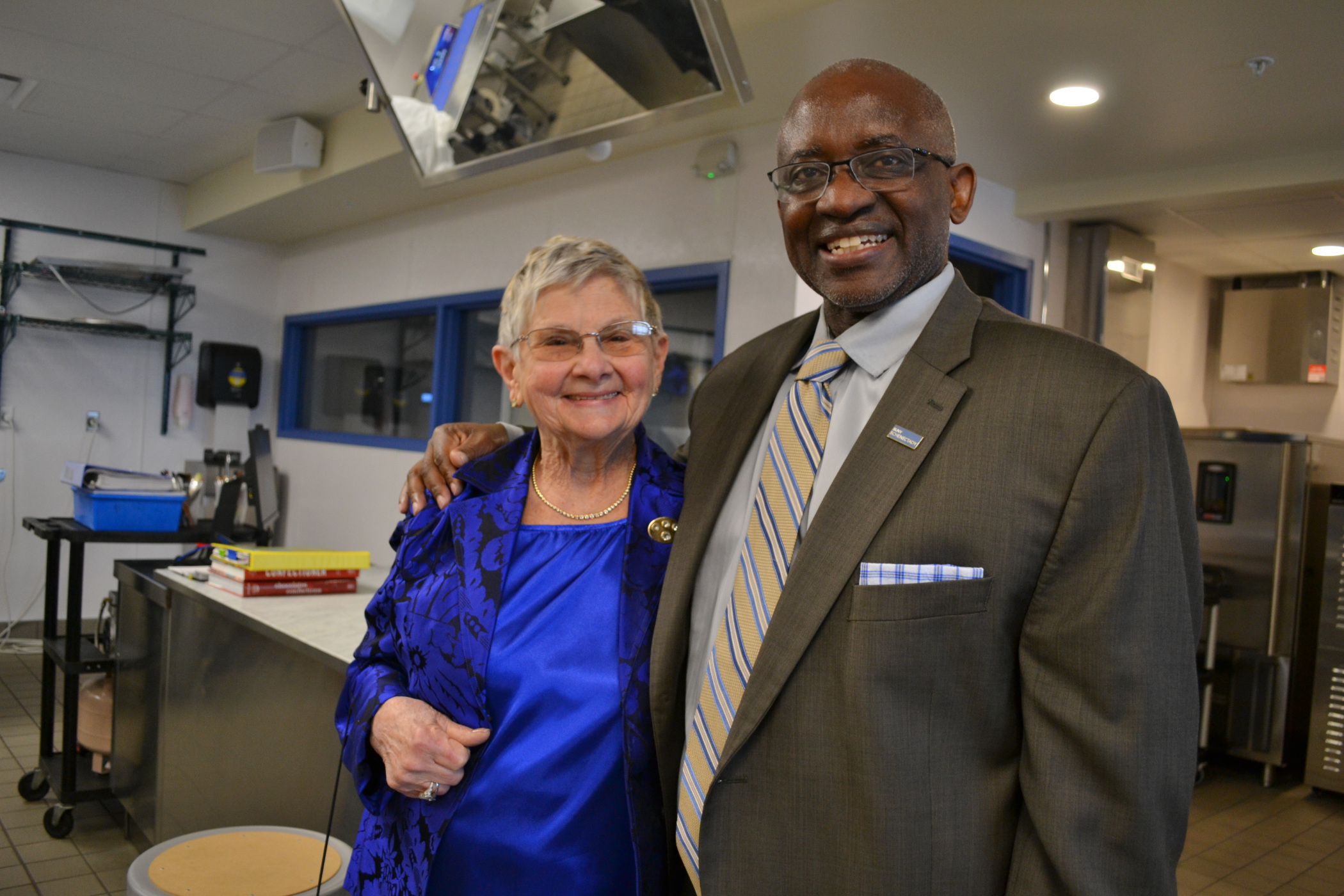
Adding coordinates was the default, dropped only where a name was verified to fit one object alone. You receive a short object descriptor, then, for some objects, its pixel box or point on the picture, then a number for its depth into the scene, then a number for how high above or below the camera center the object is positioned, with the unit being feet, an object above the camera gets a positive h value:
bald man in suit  3.06 -0.50
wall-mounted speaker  15.15 +4.15
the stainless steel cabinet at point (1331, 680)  14.92 -3.26
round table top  5.79 -2.96
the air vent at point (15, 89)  14.73 +4.72
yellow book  9.35 -1.52
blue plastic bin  11.25 -1.36
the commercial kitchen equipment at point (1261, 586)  15.85 -1.97
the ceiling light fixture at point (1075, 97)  9.96 +3.78
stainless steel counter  7.99 -2.83
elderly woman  4.20 -1.00
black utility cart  10.84 -3.16
